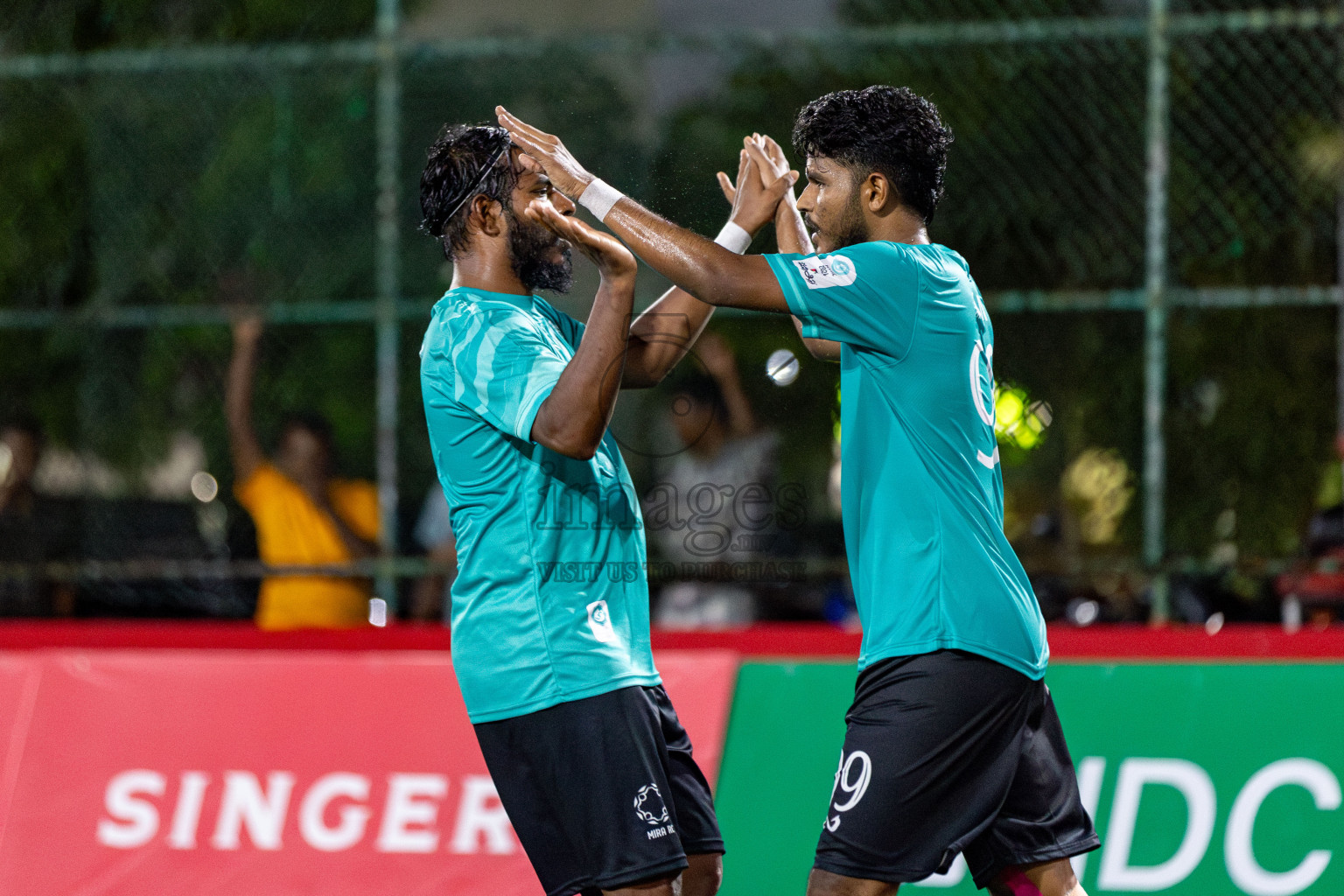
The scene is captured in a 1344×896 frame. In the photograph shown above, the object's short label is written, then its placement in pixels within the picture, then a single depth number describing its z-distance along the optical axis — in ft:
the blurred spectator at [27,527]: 45.96
